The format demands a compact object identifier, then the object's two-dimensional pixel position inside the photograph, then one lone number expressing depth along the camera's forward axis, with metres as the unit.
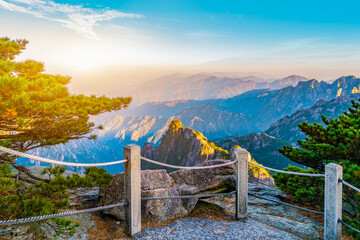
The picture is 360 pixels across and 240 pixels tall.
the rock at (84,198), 7.95
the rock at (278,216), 6.86
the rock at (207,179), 8.38
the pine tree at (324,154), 8.45
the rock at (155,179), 7.42
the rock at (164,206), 6.78
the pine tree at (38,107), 5.29
